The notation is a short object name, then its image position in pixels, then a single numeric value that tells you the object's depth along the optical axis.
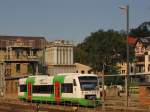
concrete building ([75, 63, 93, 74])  118.69
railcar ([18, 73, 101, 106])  46.72
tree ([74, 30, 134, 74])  112.86
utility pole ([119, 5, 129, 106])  43.31
